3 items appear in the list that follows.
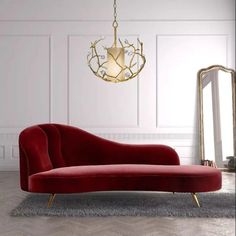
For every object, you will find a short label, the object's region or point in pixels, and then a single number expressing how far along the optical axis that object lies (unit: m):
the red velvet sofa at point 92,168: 3.13
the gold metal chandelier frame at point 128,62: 5.84
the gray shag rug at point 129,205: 2.93
